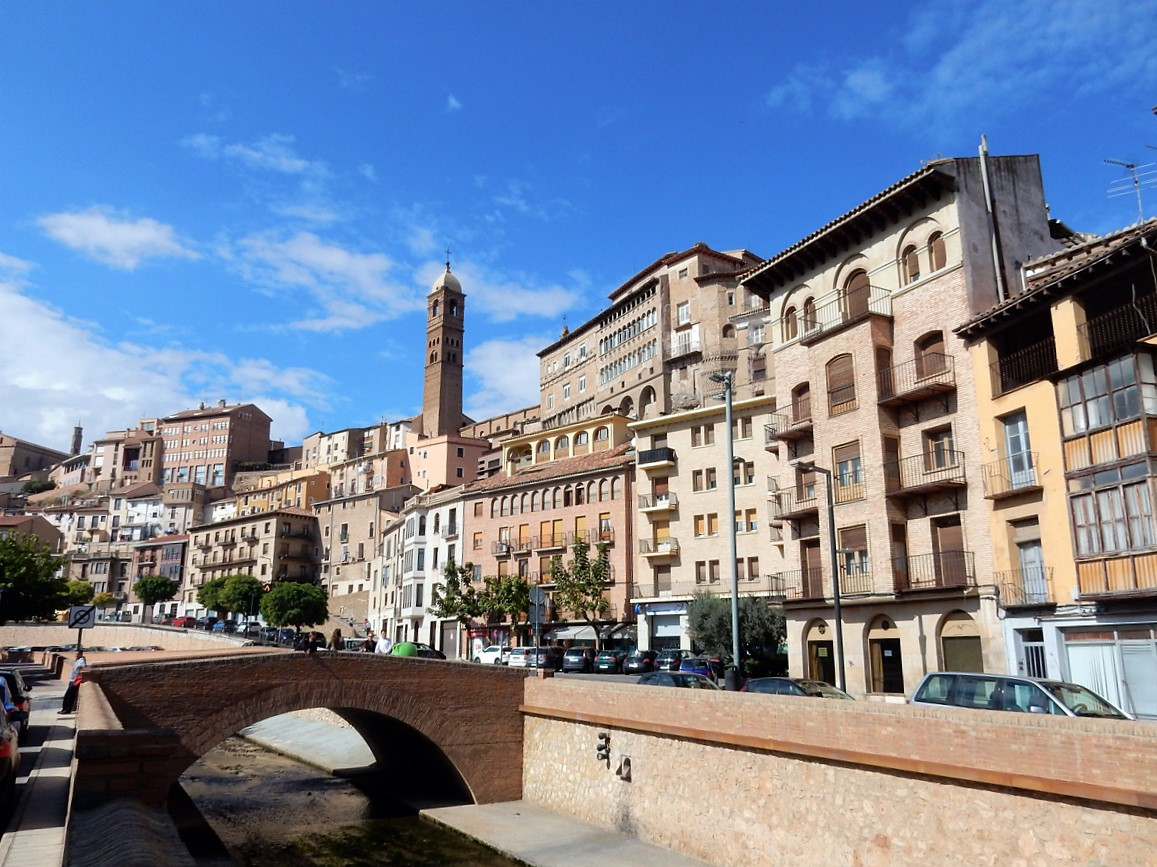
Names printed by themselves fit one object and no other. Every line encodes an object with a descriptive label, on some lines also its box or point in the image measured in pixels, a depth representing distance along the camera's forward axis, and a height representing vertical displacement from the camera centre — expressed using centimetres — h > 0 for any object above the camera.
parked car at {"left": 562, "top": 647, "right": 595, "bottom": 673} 4000 -184
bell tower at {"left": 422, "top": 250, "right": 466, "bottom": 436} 11612 +3470
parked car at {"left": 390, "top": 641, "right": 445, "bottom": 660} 3341 -118
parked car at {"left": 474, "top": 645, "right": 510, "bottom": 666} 4416 -174
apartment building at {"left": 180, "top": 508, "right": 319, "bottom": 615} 9669 +770
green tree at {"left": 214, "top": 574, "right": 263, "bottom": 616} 8344 +223
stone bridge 2228 -221
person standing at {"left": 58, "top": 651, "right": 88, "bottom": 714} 2715 -232
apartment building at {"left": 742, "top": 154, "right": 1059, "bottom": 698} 2903 +657
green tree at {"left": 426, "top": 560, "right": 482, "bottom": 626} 5550 +135
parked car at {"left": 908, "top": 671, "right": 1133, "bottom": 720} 1492 -132
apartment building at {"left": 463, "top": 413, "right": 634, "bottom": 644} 5559 +720
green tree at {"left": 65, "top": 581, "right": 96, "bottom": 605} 7619 +231
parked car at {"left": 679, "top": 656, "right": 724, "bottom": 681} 3297 -171
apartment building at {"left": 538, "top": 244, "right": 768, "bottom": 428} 6975 +2336
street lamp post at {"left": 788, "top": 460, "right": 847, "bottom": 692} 2722 +76
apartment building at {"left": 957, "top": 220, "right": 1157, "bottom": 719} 2245 +418
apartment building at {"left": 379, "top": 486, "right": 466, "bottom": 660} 6594 +423
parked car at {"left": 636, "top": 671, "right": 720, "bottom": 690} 2495 -168
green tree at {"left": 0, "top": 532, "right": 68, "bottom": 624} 6056 +259
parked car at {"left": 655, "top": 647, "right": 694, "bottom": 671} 3601 -162
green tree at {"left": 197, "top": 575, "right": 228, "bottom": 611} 8581 +256
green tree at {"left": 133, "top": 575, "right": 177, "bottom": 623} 9956 +340
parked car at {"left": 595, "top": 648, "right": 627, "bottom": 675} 3959 -188
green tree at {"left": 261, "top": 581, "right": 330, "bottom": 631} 7431 +117
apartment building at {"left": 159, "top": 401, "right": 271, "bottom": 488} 13300 +2636
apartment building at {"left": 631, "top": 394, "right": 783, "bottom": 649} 4844 +597
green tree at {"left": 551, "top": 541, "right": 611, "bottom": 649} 5356 +195
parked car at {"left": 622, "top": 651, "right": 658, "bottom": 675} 3934 -187
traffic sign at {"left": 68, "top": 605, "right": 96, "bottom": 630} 2855 +14
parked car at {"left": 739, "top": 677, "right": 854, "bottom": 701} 2236 -170
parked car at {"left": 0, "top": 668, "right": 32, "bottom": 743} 2164 -179
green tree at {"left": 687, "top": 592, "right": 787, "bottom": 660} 4222 -38
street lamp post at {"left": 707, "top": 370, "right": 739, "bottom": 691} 2441 +211
